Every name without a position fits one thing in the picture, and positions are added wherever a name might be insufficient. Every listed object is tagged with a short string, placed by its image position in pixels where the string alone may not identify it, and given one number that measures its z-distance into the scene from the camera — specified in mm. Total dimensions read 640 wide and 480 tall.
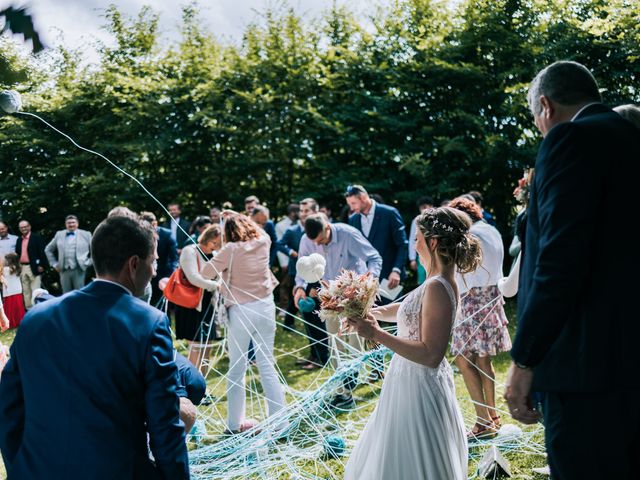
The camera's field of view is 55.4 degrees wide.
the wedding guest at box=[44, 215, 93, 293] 12719
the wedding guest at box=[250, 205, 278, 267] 8852
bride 3092
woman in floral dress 5102
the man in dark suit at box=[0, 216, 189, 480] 2113
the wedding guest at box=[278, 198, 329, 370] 8000
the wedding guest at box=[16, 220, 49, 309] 13227
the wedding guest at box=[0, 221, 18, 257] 12953
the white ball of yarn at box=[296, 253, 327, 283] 5191
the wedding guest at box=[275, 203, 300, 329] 10891
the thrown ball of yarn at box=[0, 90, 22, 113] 1745
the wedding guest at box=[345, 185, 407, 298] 7297
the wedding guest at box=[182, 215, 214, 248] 9094
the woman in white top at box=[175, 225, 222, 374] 6539
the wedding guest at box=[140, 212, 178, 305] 8977
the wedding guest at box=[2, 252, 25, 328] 11719
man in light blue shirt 6344
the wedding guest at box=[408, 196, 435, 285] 9562
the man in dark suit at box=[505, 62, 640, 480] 1892
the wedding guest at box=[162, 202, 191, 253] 11044
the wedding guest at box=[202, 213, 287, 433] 5527
